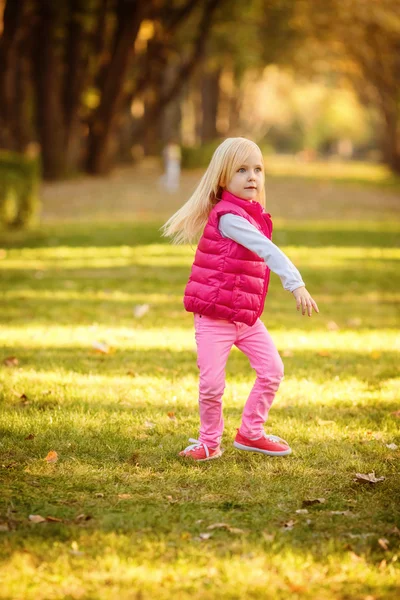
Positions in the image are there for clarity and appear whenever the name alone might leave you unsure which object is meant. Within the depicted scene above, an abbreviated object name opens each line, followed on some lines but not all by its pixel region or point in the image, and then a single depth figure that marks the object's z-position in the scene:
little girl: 8.66
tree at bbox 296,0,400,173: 56.34
